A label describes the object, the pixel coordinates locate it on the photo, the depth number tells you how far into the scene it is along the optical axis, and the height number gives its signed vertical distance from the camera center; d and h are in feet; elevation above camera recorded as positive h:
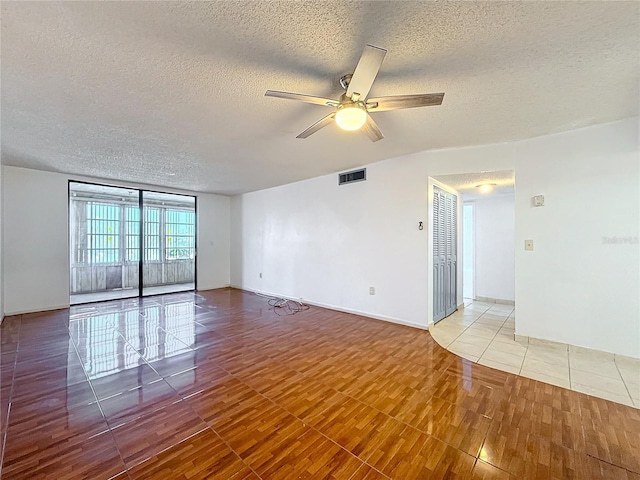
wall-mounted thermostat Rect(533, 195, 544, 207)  10.55 +1.53
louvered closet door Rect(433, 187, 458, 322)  13.41 -0.69
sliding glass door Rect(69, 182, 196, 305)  20.51 -0.11
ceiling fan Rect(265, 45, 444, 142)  5.27 +3.19
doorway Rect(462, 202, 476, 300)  19.52 -0.85
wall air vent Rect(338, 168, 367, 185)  14.97 +3.68
